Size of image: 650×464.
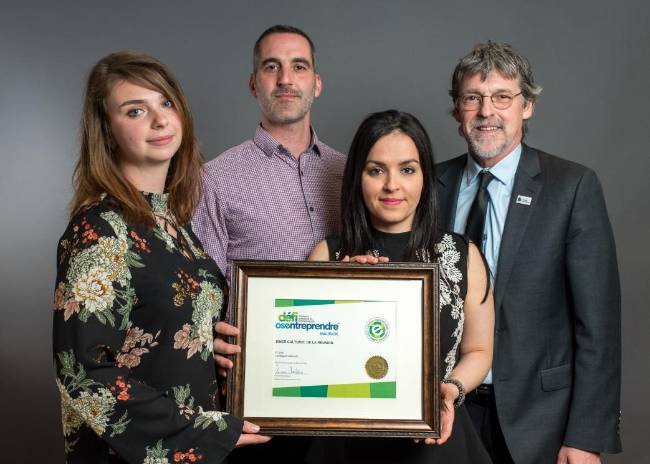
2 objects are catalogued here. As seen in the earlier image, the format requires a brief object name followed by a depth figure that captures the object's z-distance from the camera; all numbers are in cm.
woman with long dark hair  281
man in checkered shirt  356
